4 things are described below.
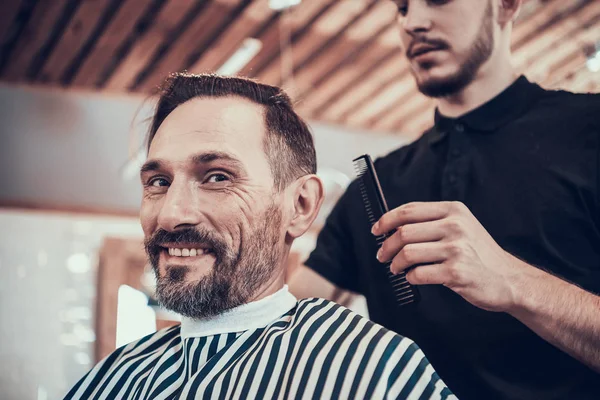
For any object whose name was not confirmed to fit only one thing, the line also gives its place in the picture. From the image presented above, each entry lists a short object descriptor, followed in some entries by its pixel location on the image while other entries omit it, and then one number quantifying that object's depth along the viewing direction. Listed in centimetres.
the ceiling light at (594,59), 266
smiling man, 123
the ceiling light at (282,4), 408
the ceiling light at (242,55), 448
